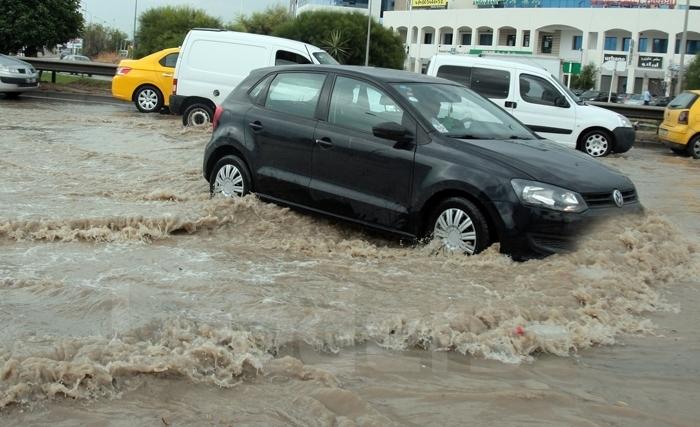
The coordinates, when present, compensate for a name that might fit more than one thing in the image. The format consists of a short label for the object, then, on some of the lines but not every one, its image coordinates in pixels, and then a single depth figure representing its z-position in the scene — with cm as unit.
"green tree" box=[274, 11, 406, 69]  4597
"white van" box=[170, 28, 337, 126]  1528
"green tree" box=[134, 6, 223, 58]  4312
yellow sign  9659
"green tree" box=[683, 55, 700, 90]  4516
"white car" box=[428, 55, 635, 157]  1454
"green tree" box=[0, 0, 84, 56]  2609
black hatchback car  599
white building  7900
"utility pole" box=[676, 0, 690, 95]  3781
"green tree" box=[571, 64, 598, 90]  8019
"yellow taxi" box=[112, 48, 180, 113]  1861
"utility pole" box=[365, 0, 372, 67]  4079
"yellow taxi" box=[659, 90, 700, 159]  1605
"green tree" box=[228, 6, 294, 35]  5647
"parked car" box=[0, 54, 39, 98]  2069
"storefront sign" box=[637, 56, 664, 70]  7931
